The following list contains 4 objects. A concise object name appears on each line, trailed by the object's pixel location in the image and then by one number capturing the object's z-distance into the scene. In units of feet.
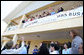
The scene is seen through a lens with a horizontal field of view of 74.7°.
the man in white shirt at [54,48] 6.68
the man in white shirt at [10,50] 5.12
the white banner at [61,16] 9.28
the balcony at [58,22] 9.23
